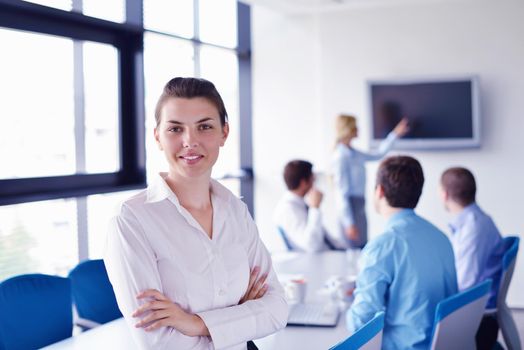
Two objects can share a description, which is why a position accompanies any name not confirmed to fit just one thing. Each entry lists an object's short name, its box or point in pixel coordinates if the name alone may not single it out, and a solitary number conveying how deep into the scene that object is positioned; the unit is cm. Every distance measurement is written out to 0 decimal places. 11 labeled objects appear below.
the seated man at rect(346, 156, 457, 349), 248
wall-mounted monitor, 620
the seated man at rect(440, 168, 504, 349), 341
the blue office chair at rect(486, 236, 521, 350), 340
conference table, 233
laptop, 254
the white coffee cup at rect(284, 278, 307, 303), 288
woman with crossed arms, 167
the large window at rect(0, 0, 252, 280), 396
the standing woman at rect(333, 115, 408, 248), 584
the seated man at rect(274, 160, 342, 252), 451
